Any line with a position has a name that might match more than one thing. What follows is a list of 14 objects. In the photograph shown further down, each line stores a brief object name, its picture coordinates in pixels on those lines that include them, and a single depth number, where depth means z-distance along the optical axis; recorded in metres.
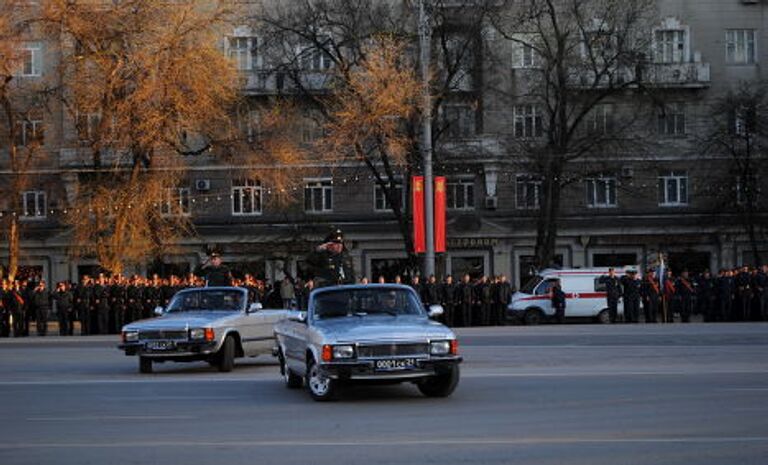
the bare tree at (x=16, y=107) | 44.47
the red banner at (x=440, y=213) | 41.19
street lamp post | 42.09
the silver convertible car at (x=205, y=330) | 21.31
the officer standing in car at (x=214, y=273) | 28.31
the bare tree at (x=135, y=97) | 43.12
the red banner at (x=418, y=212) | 41.16
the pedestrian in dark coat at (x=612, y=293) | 41.41
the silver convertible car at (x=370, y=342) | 16.12
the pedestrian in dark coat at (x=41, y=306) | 40.75
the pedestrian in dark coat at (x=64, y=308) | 40.44
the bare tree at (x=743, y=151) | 53.31
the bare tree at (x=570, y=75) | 50.62
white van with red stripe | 43.56
